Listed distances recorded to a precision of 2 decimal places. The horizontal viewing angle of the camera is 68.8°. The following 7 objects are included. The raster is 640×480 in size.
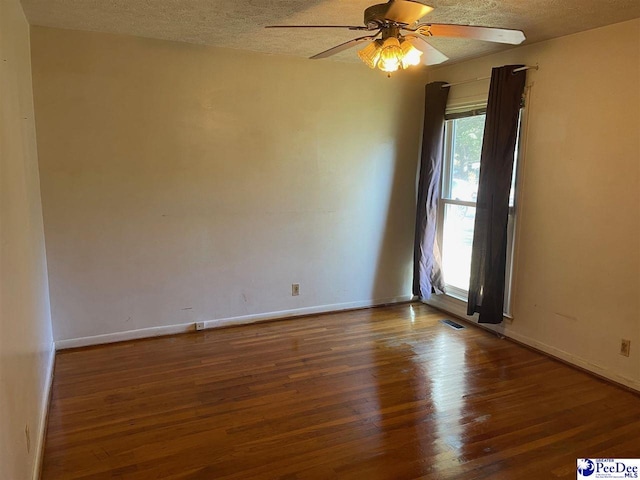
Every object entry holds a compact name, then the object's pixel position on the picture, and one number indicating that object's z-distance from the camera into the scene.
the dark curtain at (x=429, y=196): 4.34
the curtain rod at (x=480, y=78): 3.49
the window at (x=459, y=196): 4.18
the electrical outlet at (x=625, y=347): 3.01
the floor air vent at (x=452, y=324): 4.15
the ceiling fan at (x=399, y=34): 1.96
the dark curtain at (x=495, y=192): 3.58
